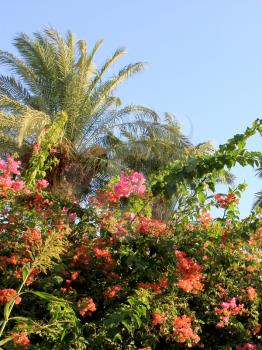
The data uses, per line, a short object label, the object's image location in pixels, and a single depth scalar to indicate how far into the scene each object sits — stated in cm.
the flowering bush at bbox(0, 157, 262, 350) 420
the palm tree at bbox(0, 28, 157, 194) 1307
